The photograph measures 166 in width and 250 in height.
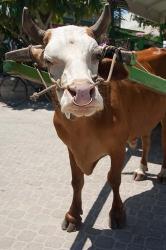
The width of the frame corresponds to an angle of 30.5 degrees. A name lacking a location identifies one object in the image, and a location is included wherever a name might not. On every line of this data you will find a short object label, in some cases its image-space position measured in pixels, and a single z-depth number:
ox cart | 2.45
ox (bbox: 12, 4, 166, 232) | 1.98
